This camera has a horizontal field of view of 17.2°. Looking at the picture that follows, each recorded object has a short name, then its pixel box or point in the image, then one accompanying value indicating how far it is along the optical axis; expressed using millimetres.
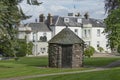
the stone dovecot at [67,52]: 44906
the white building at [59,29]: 93188
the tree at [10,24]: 40656
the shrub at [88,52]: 69938
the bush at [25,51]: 77188
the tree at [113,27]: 40031
